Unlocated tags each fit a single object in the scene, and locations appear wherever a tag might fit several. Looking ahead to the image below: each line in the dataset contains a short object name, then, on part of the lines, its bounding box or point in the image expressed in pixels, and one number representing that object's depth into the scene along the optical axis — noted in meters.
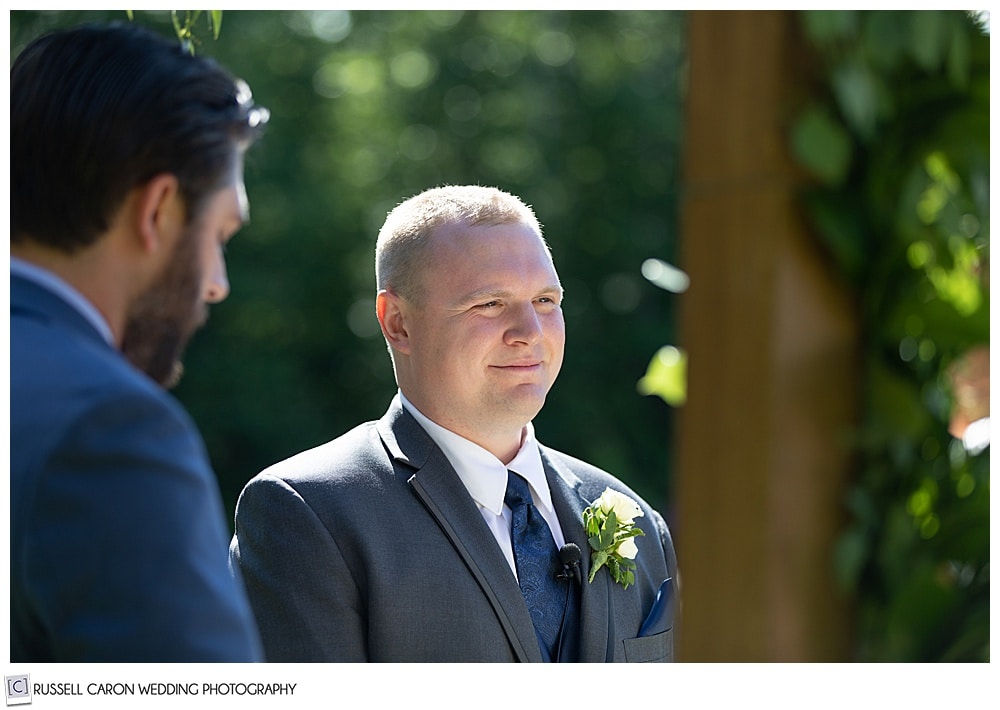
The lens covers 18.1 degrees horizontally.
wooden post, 3.18
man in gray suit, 3.09
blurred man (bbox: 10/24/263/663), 2.77
